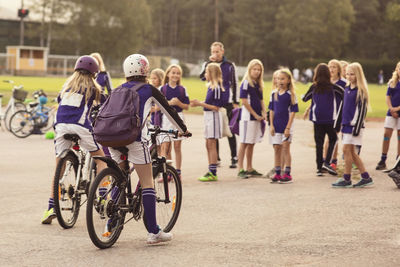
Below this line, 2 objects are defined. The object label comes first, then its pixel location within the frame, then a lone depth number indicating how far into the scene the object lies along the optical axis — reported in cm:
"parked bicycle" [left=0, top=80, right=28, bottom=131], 1833
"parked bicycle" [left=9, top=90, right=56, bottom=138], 1731
